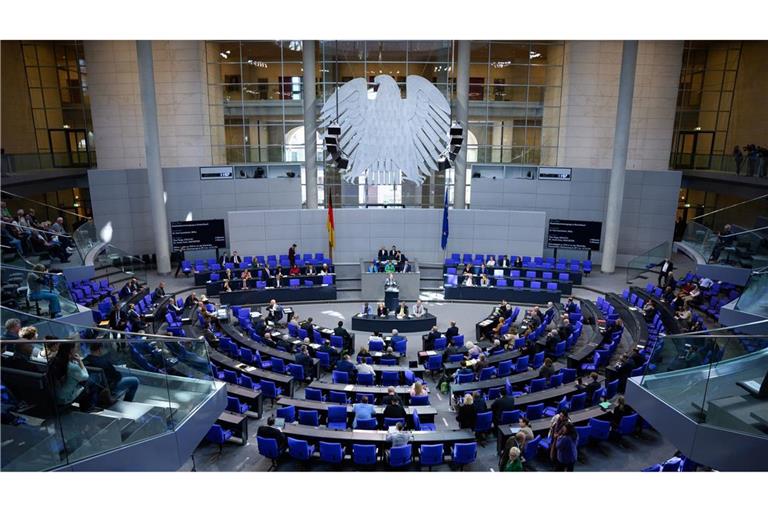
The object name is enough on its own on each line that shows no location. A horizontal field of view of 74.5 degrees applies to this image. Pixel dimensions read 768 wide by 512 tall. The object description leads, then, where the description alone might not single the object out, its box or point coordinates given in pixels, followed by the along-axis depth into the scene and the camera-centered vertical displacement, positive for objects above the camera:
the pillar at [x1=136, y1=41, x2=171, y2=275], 18.02 +0.29
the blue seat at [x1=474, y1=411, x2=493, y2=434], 8.79 -4.37
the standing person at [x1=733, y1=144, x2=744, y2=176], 18.72 +0.44
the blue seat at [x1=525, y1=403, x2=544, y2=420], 9.16 -4.34
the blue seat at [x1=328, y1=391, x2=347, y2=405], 9.90 -4.45
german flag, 18.98 -2.24
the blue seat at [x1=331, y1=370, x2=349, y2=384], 10.71 -4.42
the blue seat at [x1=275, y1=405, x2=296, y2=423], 8.90 -4.30
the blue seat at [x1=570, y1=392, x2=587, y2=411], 9.37 -4.25
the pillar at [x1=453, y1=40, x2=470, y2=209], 19.72 +2.18
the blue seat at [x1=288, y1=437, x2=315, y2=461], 7.92 -4.41
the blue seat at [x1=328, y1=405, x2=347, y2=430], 8.90 -4.32
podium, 15.62 -4.04
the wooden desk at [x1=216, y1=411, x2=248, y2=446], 8.74 -4.41
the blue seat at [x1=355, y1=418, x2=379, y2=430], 8.56 -4.29
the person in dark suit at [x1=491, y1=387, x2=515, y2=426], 8.94 -4.15
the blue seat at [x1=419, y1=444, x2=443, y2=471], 7.90 -4.45
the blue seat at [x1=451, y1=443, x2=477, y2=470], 7.96 -4.45
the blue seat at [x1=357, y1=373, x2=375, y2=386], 10.63 -4.39
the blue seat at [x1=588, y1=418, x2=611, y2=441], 8.58 -4.36
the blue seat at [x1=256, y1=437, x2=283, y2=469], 7.92 -4.38
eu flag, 19.14 -2.13
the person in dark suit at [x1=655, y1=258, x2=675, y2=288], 17.19 -3.35
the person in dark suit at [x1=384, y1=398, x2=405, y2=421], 8.63 -4.12
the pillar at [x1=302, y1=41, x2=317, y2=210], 19.47 +1.61
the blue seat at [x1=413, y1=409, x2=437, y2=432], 8.71 -4.57
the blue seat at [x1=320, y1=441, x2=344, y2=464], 7.86 -4.40
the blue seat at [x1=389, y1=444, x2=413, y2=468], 7.83 -4.42
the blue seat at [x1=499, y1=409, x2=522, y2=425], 8.84 -4.31
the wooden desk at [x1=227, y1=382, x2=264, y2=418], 9.66 -4.38
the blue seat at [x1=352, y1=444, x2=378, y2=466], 7.86 -4.41
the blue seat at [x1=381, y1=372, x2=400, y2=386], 10.91 -4.49
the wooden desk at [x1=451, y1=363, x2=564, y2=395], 10.07 -4.32
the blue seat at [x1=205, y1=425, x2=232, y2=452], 8.40 -4.44
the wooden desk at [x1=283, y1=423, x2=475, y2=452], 8.12 -4.33
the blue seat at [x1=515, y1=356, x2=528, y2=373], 11.38 -4.37
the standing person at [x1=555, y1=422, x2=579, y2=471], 7.37 -3.99
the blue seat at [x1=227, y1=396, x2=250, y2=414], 9.24 -4.34
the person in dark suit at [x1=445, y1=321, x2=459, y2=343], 13.07 -4.20
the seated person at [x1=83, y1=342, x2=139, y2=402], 5.44 -2.34
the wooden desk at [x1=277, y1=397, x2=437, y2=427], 9.14 -4.35
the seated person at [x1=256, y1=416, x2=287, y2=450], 8.02 -4.18
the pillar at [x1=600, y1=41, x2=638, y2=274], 18.36 +0.48
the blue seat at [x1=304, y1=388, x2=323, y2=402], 9.84 -4.37
